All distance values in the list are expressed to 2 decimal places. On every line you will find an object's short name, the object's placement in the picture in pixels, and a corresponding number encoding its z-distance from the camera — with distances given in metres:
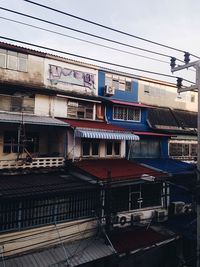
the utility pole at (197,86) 14.20
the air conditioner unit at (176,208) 19.62
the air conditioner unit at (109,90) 23.27
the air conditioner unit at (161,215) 18.57
